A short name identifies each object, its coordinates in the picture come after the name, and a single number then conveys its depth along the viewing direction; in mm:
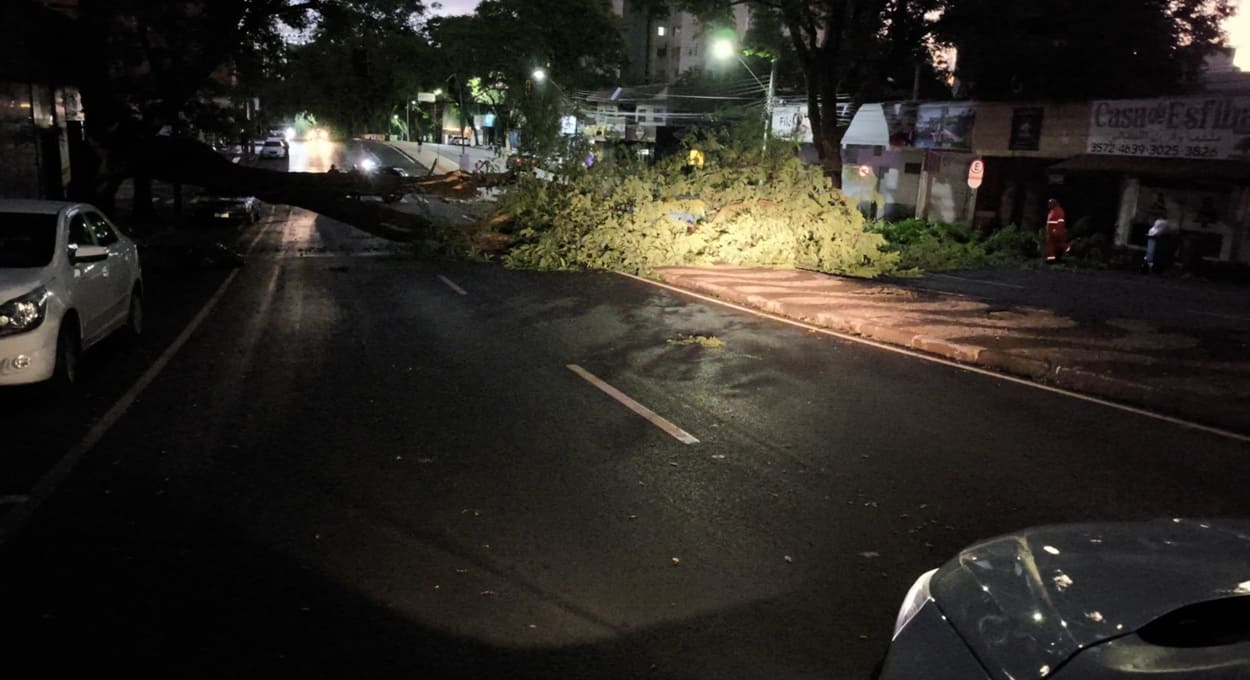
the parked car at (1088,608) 2250
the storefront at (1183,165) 20078
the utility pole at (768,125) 20516
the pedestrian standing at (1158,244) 21781
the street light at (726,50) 29344
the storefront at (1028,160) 24536
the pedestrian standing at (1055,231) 23081
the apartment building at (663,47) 102562
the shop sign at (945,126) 27953
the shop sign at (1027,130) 25297
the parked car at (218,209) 28047
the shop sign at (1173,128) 19750
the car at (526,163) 20641
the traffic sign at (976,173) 26406
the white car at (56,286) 7535
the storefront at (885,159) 31312
